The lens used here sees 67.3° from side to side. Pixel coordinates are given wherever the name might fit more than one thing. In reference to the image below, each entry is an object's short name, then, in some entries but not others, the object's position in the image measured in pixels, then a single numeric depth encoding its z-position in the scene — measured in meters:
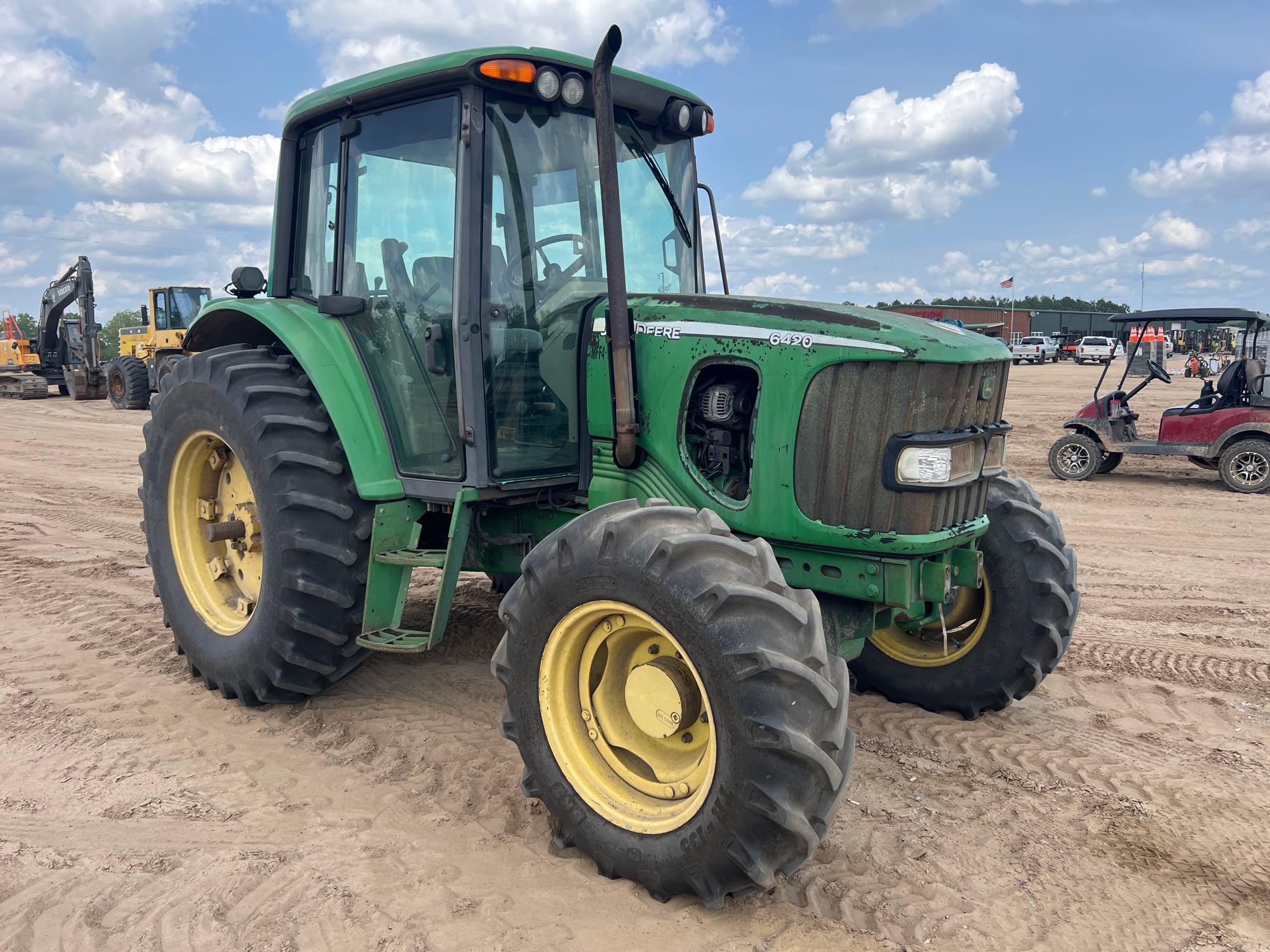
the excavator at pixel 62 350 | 23.38
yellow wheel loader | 21.08
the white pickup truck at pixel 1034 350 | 42.62
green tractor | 2.84
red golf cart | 10.77
